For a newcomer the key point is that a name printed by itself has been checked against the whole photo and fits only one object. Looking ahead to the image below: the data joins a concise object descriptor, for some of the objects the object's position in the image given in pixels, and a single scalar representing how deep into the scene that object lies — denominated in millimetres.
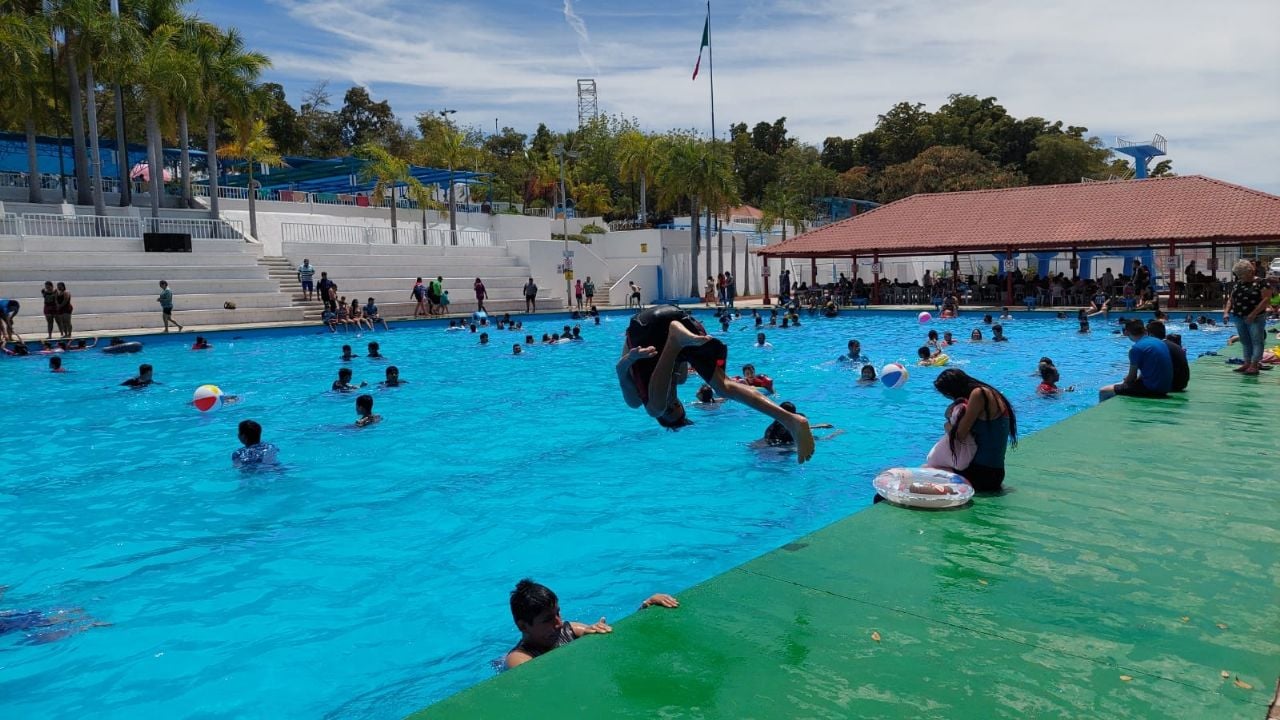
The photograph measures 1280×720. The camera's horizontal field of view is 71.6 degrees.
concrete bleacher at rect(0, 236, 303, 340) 26812
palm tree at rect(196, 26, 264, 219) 35438
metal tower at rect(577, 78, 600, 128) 94500
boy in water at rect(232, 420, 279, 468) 10320
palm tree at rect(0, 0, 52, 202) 31469
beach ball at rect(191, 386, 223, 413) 14219
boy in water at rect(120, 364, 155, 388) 16780
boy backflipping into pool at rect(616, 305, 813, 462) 4832
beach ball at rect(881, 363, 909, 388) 14414
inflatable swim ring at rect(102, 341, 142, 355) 22531
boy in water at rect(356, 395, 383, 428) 12820
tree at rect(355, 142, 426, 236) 41844
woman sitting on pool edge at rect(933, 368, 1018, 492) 6469
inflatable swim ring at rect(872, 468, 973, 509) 6312
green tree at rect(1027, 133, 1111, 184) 62156
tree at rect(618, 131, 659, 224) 48219
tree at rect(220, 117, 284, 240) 36812
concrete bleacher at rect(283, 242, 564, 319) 34812
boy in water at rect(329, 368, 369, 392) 15992
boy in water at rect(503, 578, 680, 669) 4430
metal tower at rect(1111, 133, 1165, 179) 42000
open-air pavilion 30359
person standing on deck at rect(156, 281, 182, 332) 26172
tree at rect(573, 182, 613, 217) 62094
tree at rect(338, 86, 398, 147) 67500
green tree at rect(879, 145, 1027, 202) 58875
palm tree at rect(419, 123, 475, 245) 44094
